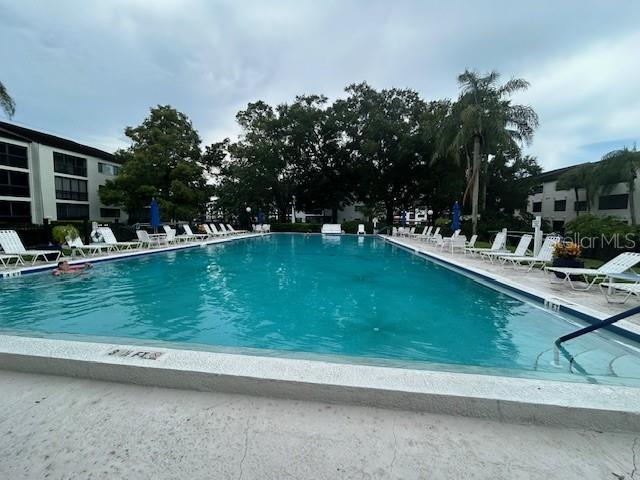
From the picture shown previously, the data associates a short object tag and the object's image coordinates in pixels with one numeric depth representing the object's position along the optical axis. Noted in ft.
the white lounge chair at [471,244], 44.74
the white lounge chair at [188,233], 61.62
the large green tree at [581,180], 82.12
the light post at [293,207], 106.82
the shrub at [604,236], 35.22
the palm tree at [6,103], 39.50
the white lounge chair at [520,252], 31.40
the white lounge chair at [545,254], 27.91
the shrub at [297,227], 104.37
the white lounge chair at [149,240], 47.44
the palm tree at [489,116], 58.08
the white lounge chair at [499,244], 37.11
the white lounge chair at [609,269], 19.29
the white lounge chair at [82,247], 35.81
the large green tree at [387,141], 94.68
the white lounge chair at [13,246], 29.50
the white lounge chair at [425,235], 66.26
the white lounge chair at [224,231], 76.33
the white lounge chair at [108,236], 41.66
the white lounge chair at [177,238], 52.33
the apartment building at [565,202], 84.69
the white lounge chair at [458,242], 42.42
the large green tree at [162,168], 82.23
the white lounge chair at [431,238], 56.50
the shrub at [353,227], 100.63
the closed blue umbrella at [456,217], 59.65
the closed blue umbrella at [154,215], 51.29
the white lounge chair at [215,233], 71.72
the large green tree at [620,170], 75.77
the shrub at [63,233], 36.50
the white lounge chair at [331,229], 97.25
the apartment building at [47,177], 79.20
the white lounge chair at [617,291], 16.54
